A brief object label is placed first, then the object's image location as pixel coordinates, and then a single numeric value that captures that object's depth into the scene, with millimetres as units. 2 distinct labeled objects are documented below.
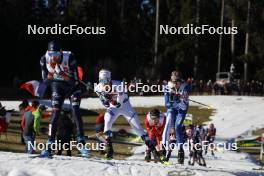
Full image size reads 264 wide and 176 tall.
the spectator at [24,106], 23766
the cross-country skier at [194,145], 21812
